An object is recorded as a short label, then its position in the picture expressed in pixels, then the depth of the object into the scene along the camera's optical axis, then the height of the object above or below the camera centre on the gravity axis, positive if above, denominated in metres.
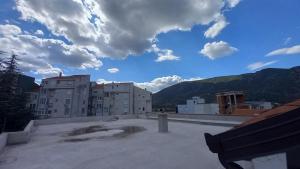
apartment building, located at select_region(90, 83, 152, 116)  43.72 +1.85
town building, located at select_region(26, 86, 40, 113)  38.47 +2.05
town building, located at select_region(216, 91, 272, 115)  28.98 +0.79
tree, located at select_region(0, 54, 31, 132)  18.93 +0.86
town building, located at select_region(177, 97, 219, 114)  38.66 -0.47
